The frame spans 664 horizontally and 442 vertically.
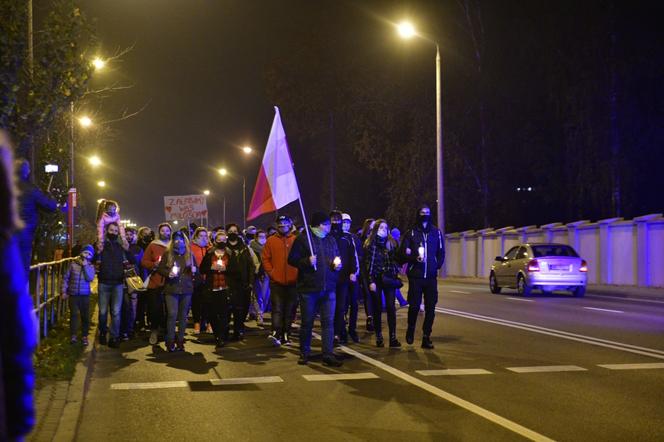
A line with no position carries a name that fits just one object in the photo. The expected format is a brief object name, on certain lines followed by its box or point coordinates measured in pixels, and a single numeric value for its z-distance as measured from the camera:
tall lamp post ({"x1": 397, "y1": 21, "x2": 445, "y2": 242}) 34.22
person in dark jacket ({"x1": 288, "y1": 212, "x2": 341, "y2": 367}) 10.43
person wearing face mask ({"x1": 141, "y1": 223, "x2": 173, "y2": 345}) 12.80
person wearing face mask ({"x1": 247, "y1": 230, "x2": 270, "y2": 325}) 16.98
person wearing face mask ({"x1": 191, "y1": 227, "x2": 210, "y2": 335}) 14.00
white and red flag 11.15
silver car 23.50
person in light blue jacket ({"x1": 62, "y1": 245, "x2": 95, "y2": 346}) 12.73
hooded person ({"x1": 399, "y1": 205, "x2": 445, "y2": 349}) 11.73
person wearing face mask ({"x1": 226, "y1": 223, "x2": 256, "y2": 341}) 13.35
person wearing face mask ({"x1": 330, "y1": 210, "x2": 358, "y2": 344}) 11.99
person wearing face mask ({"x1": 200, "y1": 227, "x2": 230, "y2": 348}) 13.02
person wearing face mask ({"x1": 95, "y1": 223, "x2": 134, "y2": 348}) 12.60
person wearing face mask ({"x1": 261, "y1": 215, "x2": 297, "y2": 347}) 12.38
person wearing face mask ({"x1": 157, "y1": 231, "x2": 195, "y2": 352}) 12.24
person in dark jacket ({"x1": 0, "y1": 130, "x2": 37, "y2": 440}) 2.63
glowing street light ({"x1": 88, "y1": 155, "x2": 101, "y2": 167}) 32.11
